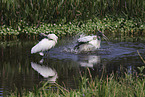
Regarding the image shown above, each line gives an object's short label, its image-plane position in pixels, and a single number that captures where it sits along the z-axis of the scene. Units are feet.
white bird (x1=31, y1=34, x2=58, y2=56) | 61.52
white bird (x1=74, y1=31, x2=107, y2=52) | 64.87
